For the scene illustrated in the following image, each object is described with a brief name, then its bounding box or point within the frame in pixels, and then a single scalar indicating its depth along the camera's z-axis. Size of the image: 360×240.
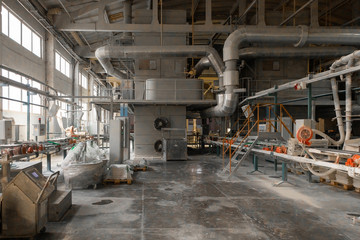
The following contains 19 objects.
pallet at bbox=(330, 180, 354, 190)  7.23
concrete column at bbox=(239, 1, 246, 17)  15.59
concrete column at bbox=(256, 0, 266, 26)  13.15
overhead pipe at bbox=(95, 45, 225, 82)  12.88
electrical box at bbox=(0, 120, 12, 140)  7.05
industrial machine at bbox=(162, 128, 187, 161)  13.51
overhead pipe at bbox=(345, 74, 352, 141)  6.15
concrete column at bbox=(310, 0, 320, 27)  13.60
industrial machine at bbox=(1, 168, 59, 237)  3.85
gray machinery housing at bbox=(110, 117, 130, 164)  9.78
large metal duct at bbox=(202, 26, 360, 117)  11.91
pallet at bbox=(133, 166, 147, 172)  10.41
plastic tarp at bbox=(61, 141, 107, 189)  6.90
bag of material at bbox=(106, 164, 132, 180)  7.97
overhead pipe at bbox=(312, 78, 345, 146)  6.59
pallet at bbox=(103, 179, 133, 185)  7.79
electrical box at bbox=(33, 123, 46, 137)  10.04
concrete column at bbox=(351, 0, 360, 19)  16.38
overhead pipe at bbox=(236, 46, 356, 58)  14.49
